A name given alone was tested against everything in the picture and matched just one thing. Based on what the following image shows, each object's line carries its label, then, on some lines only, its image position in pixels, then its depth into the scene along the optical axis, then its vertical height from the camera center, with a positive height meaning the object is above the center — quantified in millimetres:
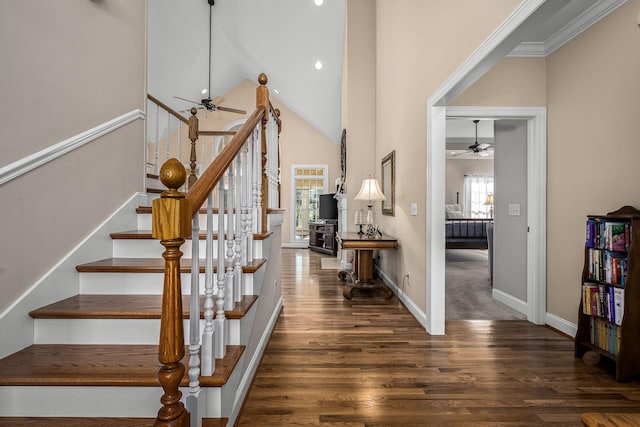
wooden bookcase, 1874 -490
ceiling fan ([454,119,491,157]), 7077 +1596
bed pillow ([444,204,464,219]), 8734 +130
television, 7504 +203
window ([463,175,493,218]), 10192 +715
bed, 6492 -409
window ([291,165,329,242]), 8906 +673
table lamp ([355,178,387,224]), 3861 +295
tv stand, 7250 -532
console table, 3596 -455
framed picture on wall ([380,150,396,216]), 3992 +463
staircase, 1214 -624
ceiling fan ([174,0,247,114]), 5247 +1898
